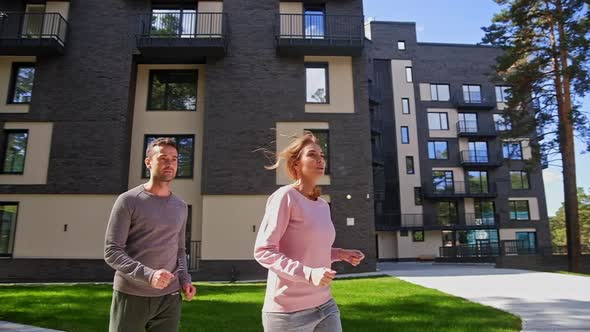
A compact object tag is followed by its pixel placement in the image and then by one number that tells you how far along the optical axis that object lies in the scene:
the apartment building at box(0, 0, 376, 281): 14.05
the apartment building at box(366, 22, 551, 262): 31.27
